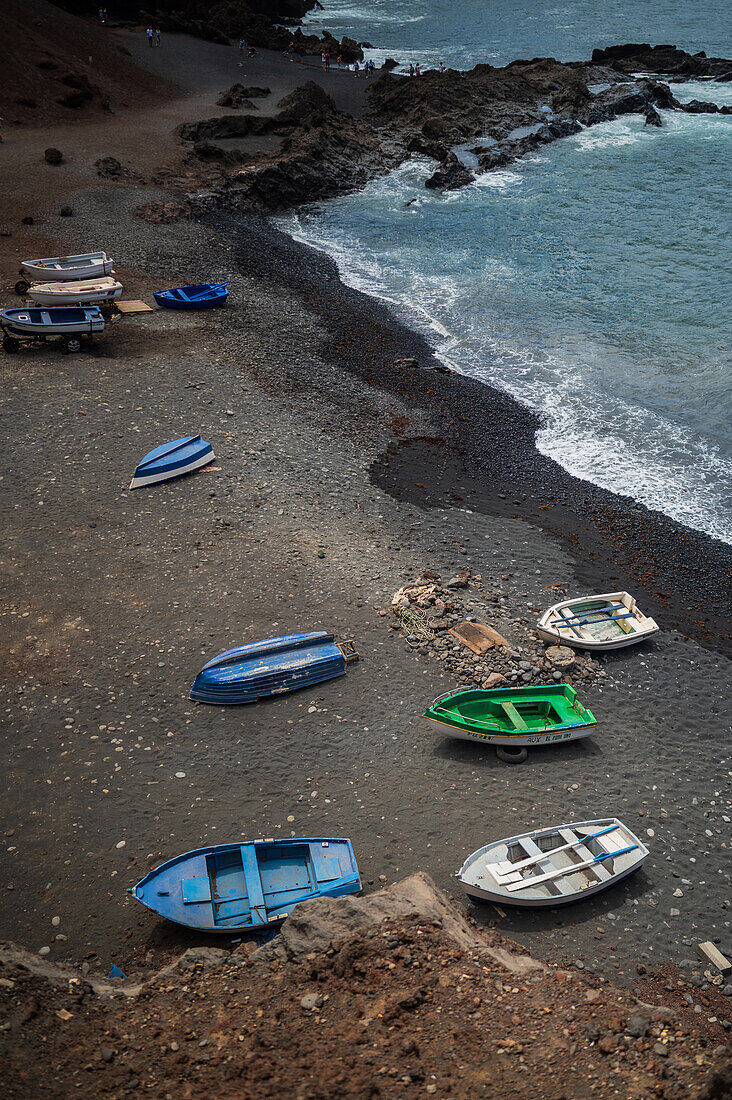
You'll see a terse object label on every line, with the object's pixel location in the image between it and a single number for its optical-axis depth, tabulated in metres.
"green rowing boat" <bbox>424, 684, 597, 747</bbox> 13.09
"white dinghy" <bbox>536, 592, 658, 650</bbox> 15.44
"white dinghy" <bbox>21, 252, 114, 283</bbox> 27.41
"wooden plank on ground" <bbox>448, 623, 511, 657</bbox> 15.01
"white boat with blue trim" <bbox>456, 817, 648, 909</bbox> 10.81
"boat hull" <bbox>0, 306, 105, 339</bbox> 23.91
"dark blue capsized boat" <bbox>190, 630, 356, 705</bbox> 13.61
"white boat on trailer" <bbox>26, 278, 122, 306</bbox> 25.53
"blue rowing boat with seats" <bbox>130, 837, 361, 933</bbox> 10.13
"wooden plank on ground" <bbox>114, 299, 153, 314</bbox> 27.53
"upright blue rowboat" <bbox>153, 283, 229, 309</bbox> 28.28
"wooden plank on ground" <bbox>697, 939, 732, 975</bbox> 10.36
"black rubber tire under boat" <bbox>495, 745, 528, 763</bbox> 13.27
